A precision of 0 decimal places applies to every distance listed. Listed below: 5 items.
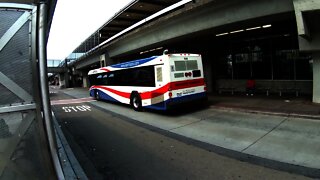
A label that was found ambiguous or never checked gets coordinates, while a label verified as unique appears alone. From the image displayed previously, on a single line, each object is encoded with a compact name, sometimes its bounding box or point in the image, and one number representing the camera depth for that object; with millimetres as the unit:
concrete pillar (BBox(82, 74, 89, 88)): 64419
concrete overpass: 11452
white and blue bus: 12922
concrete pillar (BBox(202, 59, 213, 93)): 21219
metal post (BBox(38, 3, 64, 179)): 3303
